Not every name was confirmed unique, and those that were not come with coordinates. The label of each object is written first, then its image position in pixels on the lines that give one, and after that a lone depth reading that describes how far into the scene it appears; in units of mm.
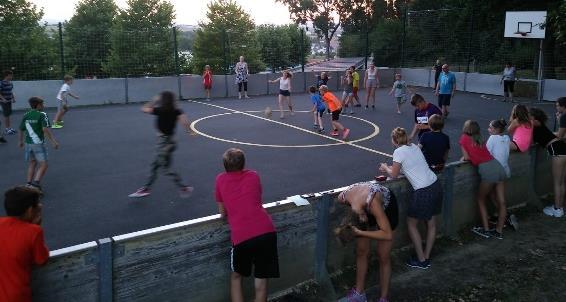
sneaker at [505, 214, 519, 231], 7531
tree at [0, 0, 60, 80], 21953
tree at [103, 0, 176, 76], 24938
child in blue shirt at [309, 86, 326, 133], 14870
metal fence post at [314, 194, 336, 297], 5523
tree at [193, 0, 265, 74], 36212
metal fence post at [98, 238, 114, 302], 4066
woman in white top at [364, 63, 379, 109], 20250
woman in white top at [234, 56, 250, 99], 23391
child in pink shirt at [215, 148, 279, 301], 4602
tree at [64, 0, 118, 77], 24078
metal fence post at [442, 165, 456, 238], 6902
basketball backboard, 23156
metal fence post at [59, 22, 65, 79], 20919
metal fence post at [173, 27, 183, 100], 23016
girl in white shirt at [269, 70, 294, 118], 18141
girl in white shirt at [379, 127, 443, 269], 6062
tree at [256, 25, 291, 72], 34875
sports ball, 17625
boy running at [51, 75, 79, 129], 15677
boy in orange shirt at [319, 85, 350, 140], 14164
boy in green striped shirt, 8680
